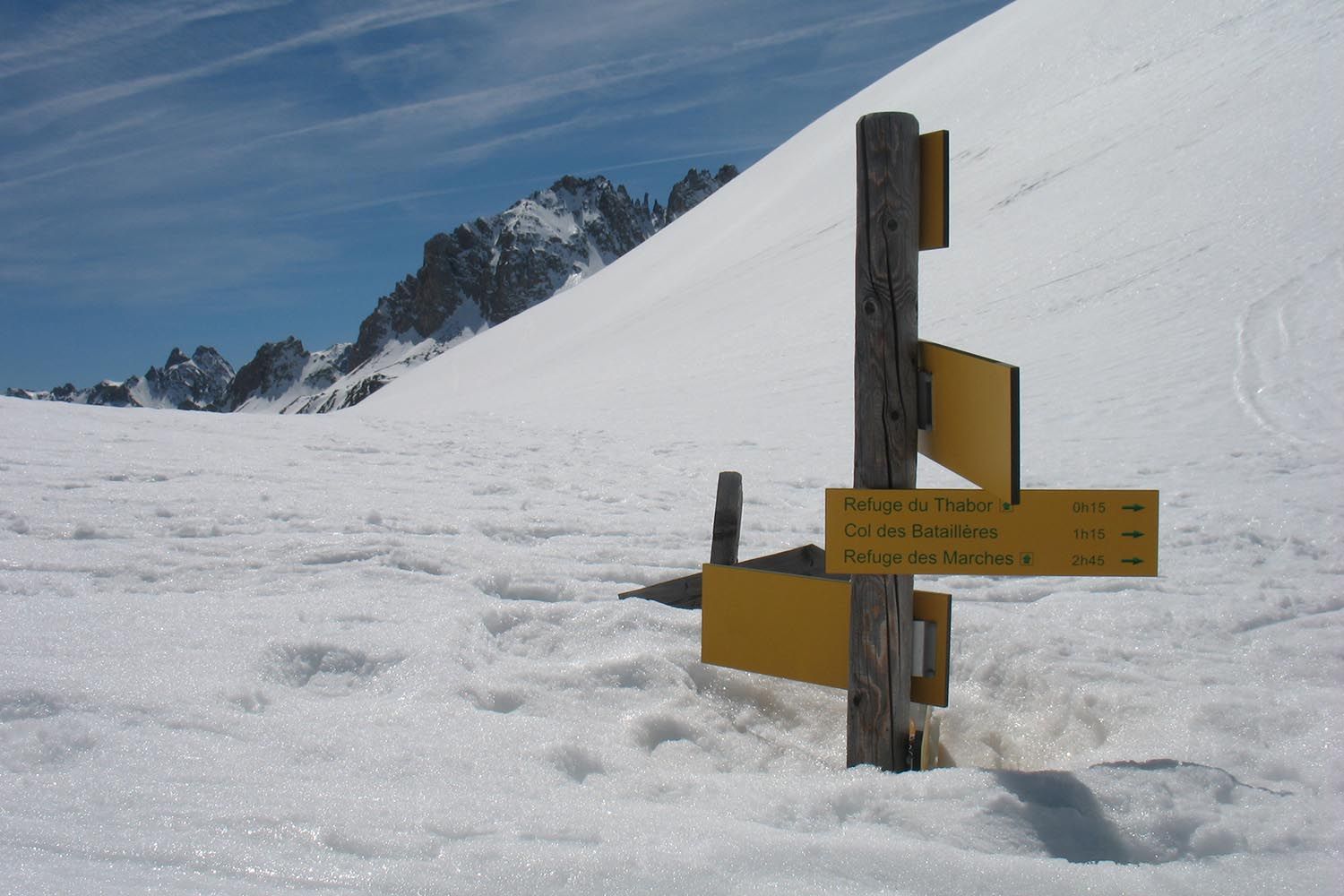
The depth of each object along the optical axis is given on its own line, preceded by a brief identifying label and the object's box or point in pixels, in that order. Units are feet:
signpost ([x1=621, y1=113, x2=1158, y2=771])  10.12
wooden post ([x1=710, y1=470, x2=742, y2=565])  17.02
